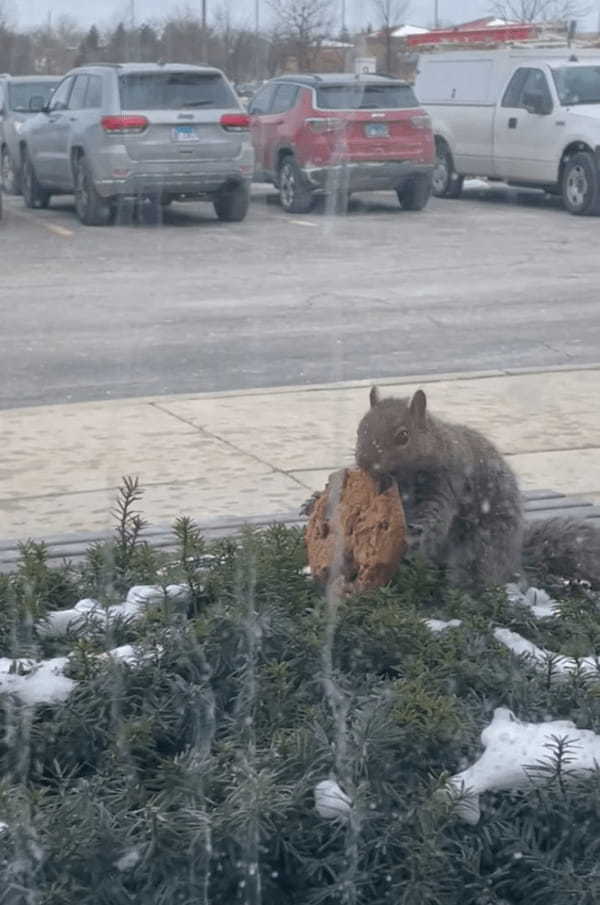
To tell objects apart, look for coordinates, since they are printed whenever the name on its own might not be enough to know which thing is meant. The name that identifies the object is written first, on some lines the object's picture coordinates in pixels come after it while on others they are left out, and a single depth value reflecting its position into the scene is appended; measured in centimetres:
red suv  2031
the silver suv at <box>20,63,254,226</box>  1853
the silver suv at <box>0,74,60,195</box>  2208
